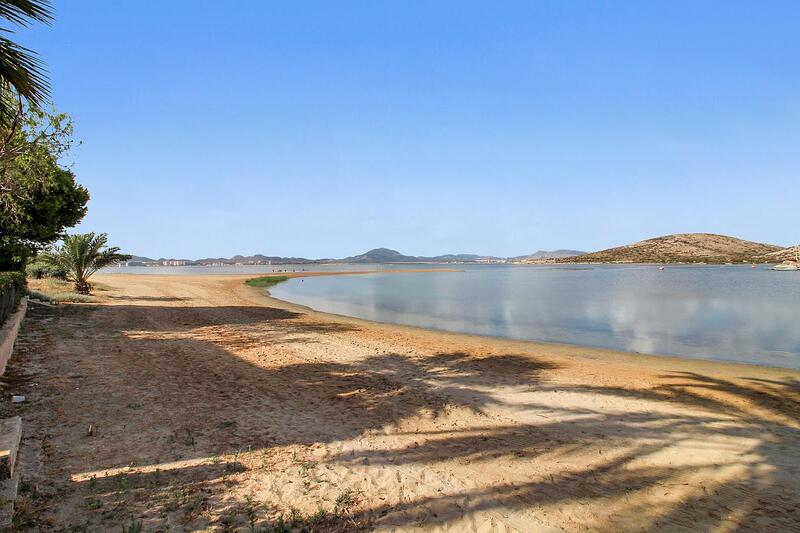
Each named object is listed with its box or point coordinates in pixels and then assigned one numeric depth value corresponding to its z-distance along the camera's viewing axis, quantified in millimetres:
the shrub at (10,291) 9594
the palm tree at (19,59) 4785
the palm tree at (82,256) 21844
